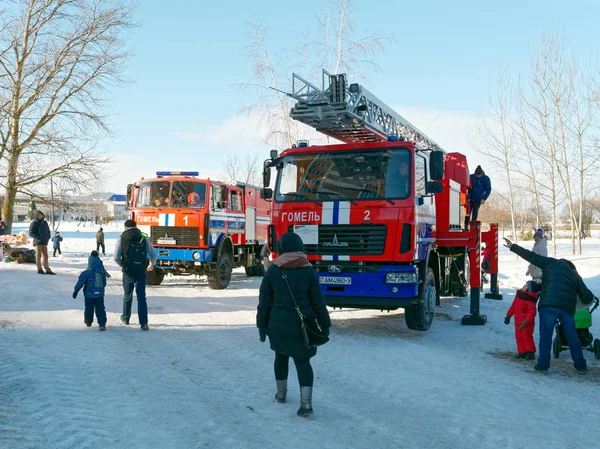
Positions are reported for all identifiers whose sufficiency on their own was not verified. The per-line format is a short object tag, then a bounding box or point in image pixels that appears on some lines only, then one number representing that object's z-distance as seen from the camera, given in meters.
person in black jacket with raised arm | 6.19
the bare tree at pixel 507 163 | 29.09
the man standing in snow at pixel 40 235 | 14.29
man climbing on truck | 10.62
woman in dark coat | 4.43
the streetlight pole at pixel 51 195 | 19.38
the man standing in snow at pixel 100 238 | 26.04
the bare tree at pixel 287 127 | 21.10
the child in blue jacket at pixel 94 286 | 7.71
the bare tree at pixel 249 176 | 40.17
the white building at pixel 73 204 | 19.55
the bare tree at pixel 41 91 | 18.00
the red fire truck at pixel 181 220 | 12.89
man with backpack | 8.05
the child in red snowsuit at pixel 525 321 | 6.82
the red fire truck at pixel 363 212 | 7.61
